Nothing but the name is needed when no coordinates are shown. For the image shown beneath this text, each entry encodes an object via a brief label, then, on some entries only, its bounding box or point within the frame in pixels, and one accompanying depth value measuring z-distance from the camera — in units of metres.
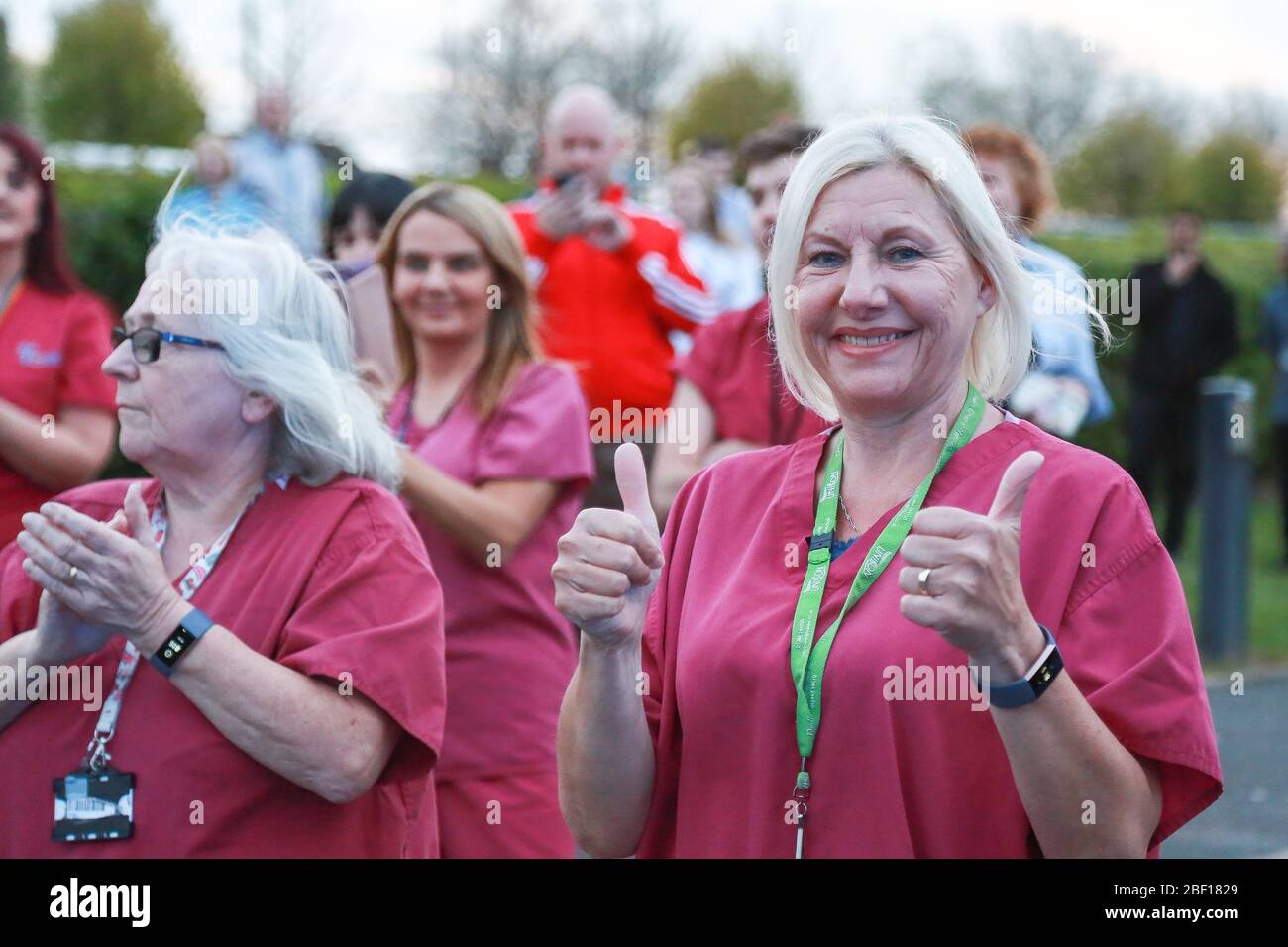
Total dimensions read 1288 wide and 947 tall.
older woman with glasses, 2.70
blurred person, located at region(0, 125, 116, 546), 4.30
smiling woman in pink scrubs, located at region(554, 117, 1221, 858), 2.13
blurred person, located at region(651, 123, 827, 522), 4.25
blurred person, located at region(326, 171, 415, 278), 5.04
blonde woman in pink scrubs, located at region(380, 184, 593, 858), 3.72
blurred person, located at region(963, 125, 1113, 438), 4.60
